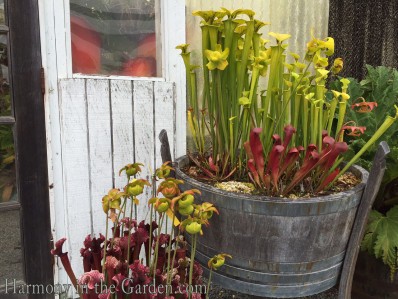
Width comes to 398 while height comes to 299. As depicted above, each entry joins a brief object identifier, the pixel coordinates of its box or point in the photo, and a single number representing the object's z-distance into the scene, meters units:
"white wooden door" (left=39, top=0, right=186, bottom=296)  1.53
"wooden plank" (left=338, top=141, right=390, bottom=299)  1.21
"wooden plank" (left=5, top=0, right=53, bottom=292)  1.45
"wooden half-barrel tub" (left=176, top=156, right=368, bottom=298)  1.16
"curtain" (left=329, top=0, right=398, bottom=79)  2.49
